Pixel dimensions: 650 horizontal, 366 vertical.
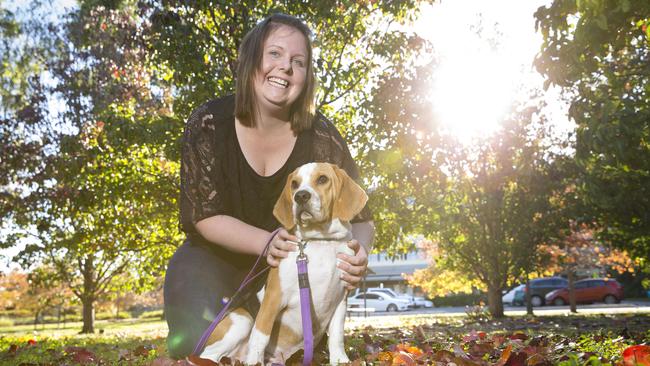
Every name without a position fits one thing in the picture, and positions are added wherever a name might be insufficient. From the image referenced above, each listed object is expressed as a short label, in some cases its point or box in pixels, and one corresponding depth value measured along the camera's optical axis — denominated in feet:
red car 109.60
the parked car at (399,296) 139.42
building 218.38
